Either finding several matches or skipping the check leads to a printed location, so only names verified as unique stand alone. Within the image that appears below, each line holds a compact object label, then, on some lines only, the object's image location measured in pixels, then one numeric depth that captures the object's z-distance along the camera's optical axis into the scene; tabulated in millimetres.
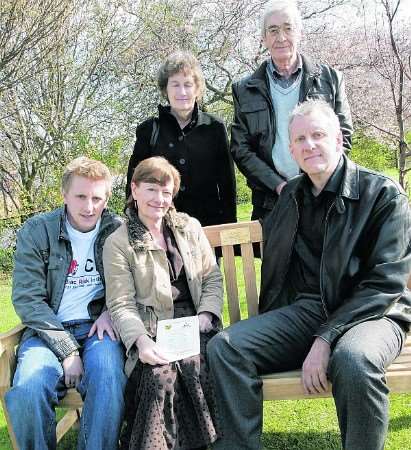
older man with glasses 3693
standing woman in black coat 4000
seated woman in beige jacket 2750
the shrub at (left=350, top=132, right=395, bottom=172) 13742
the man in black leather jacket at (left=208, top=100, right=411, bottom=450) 2582
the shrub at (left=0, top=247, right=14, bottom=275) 10430
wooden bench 2807
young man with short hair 2756
